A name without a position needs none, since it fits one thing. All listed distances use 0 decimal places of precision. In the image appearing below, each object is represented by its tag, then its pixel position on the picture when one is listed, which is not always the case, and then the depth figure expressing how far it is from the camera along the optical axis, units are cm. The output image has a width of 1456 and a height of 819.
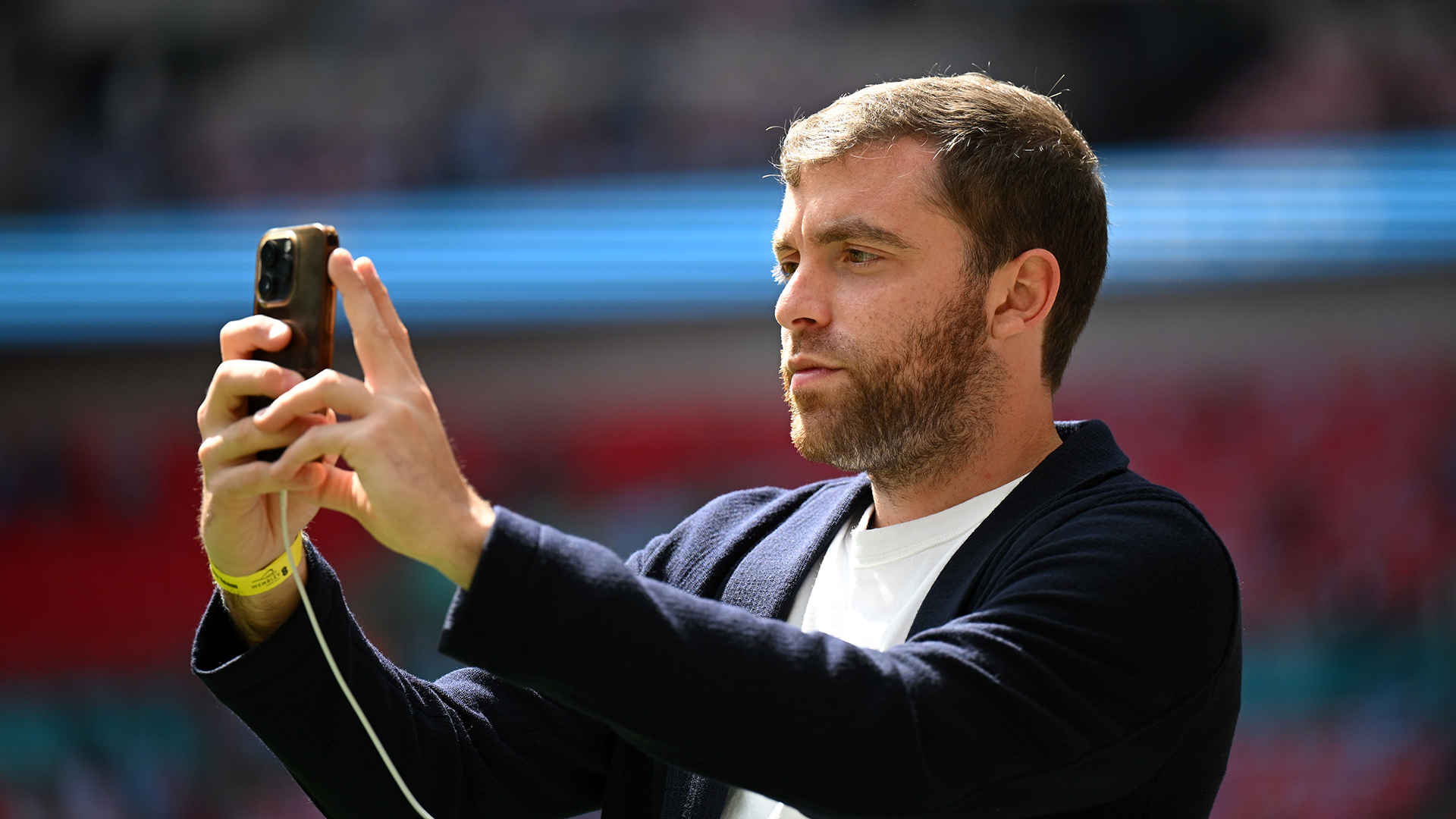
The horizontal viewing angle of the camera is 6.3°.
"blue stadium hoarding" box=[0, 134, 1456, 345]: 1283
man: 709
